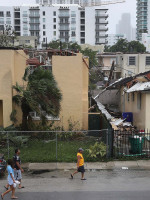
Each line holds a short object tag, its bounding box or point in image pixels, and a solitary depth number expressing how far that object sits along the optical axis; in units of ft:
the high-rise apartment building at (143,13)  618.93
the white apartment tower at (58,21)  384.88
